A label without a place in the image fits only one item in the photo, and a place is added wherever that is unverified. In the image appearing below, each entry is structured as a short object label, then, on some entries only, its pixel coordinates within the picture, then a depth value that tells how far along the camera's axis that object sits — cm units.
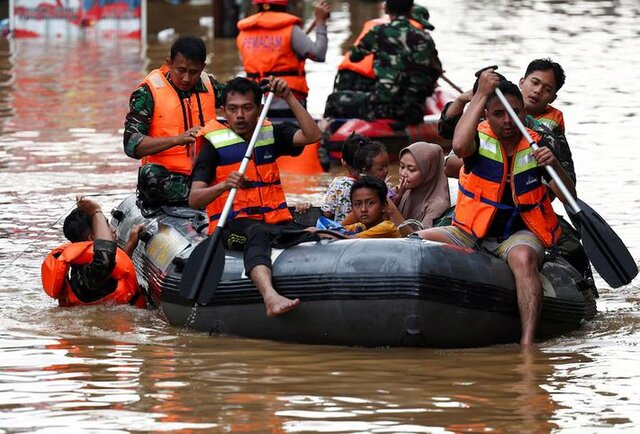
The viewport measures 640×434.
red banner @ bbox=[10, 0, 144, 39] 4981
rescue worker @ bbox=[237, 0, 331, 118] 2736
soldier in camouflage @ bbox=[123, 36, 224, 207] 1791
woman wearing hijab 1728
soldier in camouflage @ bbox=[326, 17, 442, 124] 2705
